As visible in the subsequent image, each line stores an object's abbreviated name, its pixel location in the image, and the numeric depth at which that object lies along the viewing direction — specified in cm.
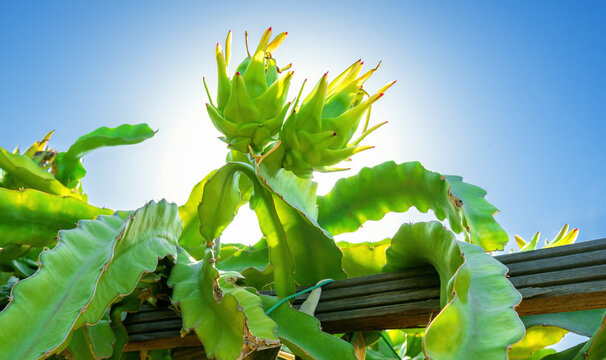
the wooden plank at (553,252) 57
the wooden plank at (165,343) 71
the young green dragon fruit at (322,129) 72
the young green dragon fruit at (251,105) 75
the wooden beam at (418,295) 55
